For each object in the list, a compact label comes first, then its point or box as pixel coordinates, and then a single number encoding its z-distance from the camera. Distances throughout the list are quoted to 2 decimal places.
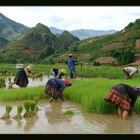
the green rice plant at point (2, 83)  17.89
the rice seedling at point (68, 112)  9.55
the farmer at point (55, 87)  11.34
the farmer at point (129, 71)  16.88
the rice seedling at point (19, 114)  8.99
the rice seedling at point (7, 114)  8.98
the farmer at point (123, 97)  8.79
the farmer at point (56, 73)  12.26
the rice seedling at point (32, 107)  9.12
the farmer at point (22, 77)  15.42
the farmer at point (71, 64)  17.41
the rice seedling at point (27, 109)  9.08
